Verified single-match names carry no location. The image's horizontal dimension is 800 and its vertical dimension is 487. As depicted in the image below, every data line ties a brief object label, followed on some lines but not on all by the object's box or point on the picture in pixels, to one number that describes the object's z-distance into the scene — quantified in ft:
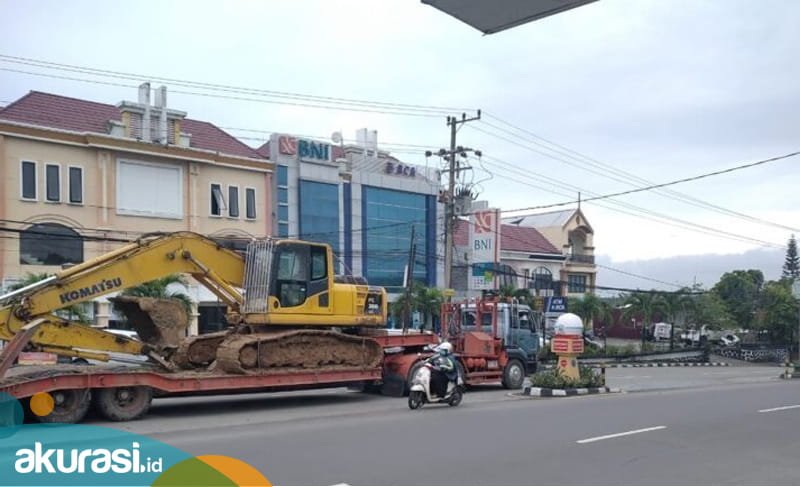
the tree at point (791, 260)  362.33
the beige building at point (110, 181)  99.96
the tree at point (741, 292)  205.57
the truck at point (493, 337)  70.23
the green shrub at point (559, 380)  65.46
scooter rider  54.34
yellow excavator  48.28
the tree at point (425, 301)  128.77
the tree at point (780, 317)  173.99
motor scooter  53.01
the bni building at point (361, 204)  126.93
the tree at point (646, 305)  167.53
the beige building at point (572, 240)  197.88
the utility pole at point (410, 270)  103.87
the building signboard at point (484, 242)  128.47
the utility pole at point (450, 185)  105.70
